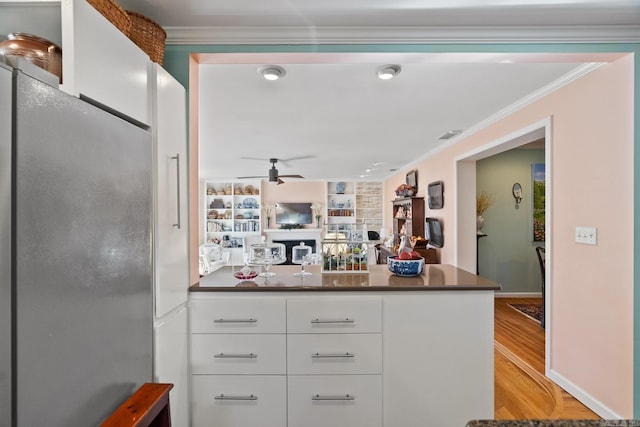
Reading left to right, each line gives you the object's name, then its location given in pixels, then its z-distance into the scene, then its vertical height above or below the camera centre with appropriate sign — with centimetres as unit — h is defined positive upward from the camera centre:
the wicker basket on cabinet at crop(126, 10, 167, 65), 142 +89
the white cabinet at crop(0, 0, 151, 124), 94 +60
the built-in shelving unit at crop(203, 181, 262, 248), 802 +4
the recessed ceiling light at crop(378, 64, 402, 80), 203 +100
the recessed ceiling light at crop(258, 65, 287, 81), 205 +101
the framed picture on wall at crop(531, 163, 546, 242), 463 +18
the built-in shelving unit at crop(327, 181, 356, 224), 808 +29
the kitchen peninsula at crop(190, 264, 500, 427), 160 -78
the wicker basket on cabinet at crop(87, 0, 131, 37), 111 +80
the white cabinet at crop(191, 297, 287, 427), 159 -83
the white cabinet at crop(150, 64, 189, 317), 134 +10
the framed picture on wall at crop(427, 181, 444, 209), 439 +28
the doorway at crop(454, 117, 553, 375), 394 -1
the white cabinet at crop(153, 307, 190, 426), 134 -72
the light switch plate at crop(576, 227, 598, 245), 201 -17
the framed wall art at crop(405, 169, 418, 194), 555 +65
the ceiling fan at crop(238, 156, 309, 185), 491 +65
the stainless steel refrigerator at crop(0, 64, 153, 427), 68 -13
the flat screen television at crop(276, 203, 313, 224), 796 -2
